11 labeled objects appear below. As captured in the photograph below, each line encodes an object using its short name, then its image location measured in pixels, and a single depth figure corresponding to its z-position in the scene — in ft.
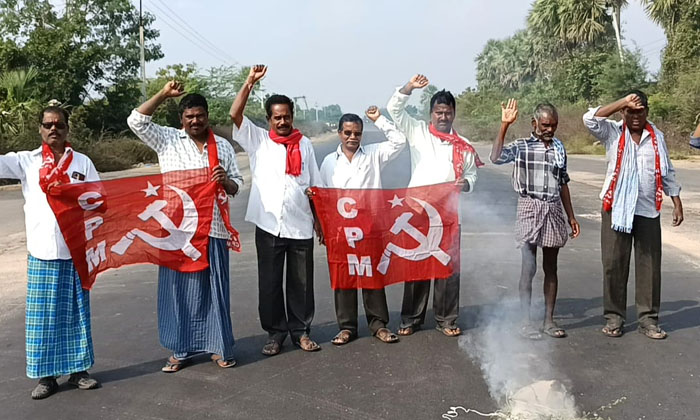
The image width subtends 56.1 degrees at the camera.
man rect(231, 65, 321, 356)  16.11
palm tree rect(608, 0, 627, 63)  134.31
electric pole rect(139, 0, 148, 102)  107.76
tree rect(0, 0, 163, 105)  88.28
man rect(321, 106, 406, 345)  16.92
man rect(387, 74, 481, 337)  17.20
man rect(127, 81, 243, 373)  15.35
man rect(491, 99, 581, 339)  17.11
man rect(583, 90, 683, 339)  17.35
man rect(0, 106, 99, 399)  14.07
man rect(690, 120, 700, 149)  17.90
